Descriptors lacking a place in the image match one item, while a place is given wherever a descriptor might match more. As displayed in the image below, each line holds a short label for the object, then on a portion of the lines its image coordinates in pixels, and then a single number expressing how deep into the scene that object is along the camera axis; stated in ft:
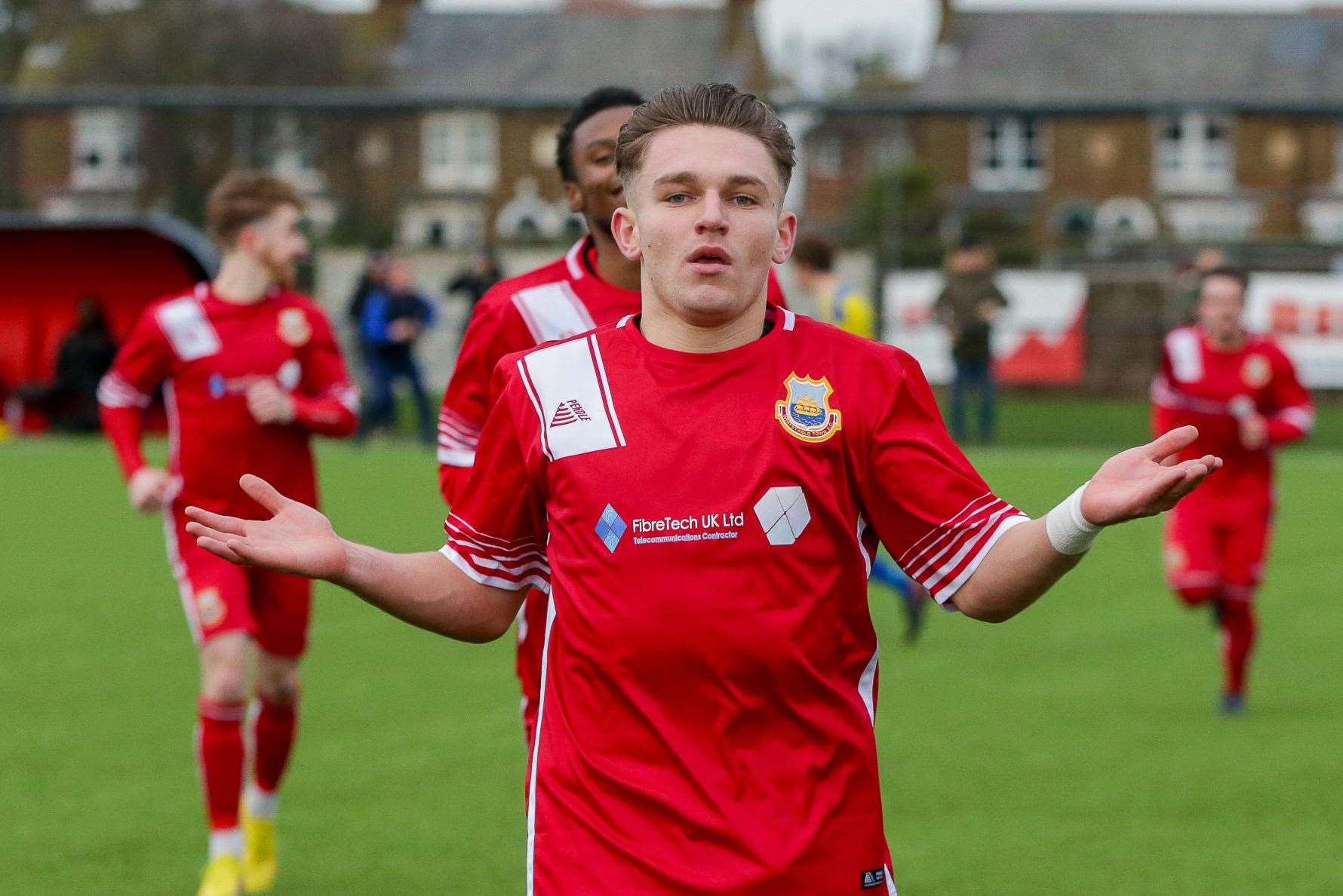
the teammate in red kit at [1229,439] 61.00
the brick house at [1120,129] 164.14
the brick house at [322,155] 160.97
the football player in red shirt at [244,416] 43.21
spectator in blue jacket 142.92
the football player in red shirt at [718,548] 21.54
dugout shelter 164.86
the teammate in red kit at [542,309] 34.32
